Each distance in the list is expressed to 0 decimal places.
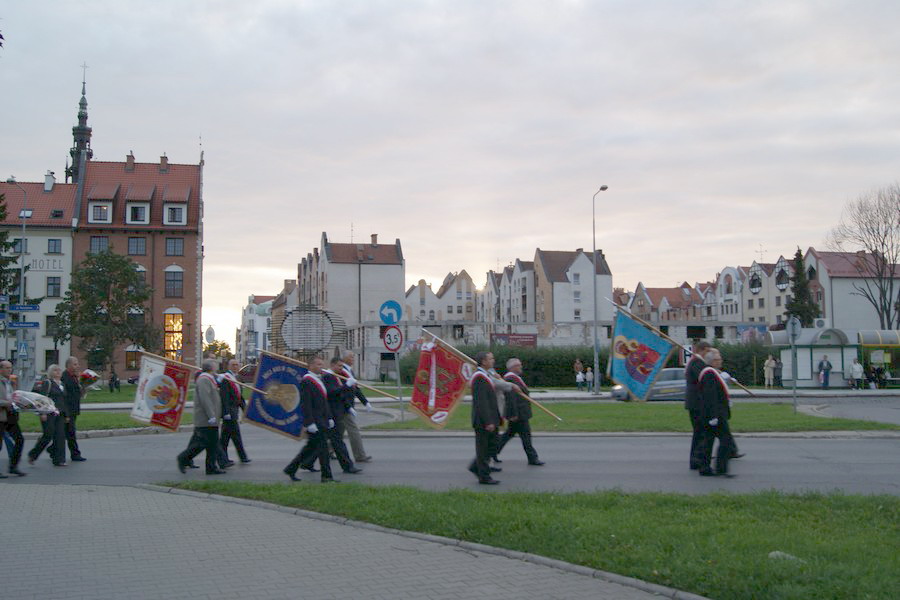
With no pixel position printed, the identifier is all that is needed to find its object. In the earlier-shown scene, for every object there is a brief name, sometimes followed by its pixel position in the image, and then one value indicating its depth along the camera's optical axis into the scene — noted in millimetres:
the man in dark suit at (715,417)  11338
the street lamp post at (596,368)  38062
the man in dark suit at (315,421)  11188
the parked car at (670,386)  32938
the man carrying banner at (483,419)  10867
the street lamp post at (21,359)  31844
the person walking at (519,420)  13109
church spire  80431
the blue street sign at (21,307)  25641
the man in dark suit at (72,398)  13984
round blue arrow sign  20484
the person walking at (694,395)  11898
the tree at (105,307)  43781
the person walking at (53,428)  13398
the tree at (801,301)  74875
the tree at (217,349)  104925
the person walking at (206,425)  12281
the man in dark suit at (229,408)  13169
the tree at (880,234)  56094
